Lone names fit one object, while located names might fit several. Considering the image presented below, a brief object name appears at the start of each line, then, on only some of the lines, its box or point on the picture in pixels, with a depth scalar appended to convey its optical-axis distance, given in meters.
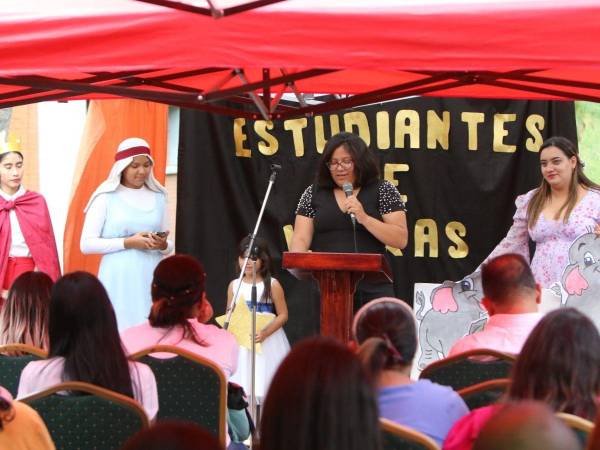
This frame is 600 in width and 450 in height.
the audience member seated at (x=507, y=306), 7.40
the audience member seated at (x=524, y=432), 2.82
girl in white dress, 13.07
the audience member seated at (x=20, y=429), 4.76
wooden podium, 9.43
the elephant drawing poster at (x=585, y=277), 11.71
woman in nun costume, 13.03
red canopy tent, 6.87
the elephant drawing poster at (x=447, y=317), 12.74
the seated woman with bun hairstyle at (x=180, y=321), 7.91
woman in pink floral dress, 12.01
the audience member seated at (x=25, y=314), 8.33
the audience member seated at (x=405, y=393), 5.45
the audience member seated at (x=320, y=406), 3.57
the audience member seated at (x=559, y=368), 5.26
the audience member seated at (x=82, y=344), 6.55
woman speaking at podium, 11.31
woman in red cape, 13.57
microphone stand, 10.01
